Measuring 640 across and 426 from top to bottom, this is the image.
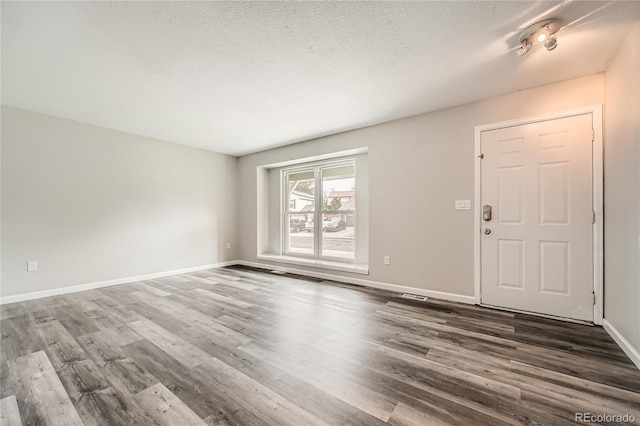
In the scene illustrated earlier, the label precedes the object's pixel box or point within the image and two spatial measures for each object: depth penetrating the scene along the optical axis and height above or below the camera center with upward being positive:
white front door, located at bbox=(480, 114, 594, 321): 2.63 -0.10
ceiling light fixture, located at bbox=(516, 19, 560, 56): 1.90 +1.35
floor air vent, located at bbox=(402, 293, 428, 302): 3.40 -1.18
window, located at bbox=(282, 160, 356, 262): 4.80 +0.00
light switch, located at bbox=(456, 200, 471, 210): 3.25 +0.06
